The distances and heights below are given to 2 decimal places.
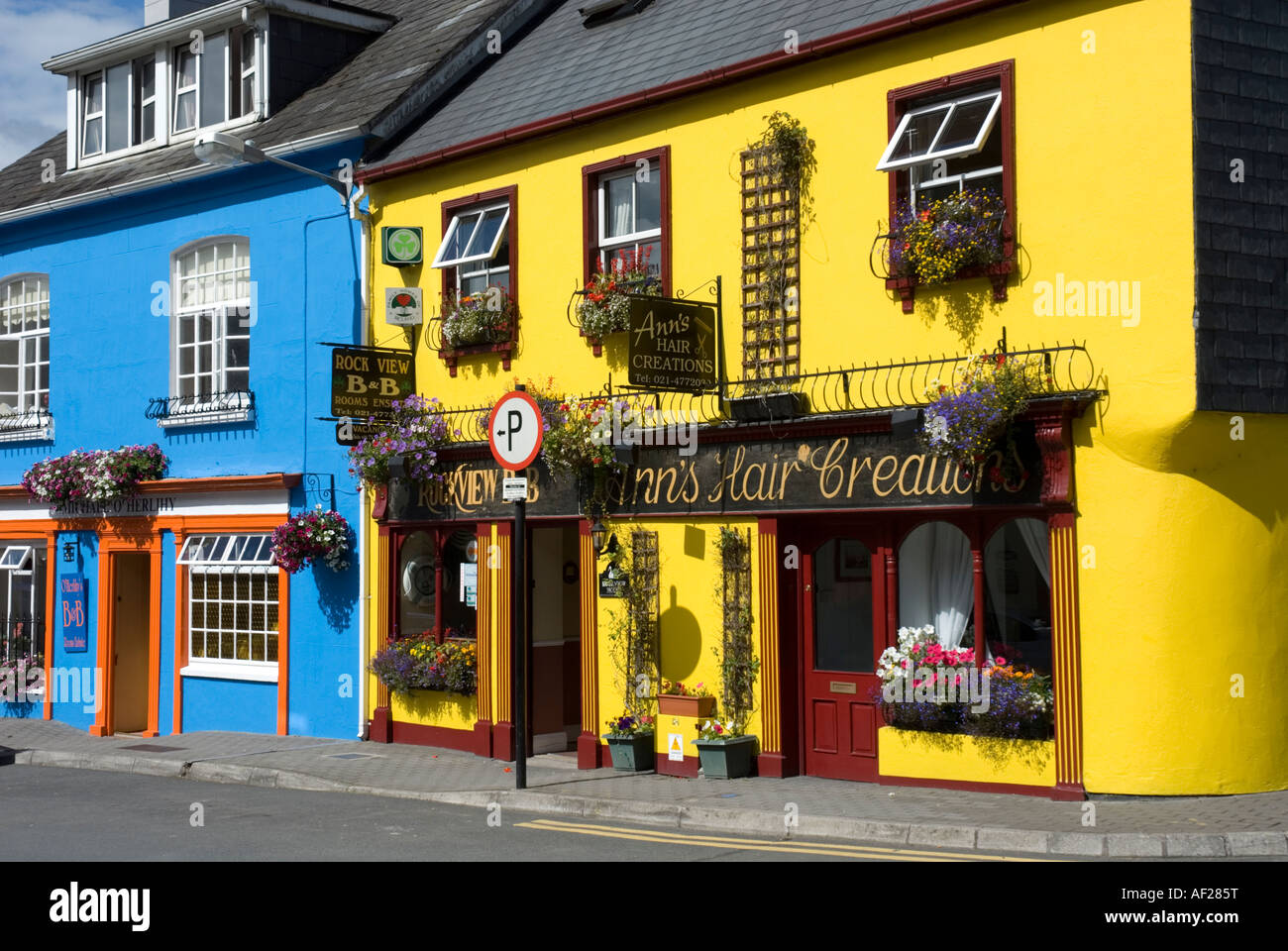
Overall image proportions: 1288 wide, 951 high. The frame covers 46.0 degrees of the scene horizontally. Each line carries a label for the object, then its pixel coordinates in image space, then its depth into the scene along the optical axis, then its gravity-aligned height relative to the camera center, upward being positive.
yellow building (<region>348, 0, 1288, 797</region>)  11.27 +1.47
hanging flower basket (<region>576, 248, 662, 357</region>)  14.77 +2.49
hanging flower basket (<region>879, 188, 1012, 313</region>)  12.04 +2.44
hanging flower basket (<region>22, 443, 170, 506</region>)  19.75 +1.03
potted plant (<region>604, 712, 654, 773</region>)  14.37 -1.85
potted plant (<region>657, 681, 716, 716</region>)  13.98 -1.43
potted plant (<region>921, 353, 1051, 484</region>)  11.49 +1.01
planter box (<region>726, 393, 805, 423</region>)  13.33 +1.24
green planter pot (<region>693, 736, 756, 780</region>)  13.48 -1.88
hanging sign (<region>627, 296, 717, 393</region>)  13.21 +1.80
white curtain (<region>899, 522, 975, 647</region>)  12.62 -0.31
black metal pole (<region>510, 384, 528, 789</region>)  13.23 -1.05
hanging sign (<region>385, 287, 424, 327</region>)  16.89 +2.70
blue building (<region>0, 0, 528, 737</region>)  18.00 +2.71
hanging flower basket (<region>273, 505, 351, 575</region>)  17.45 +0.10
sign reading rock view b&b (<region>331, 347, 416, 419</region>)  16.34 +1.87
